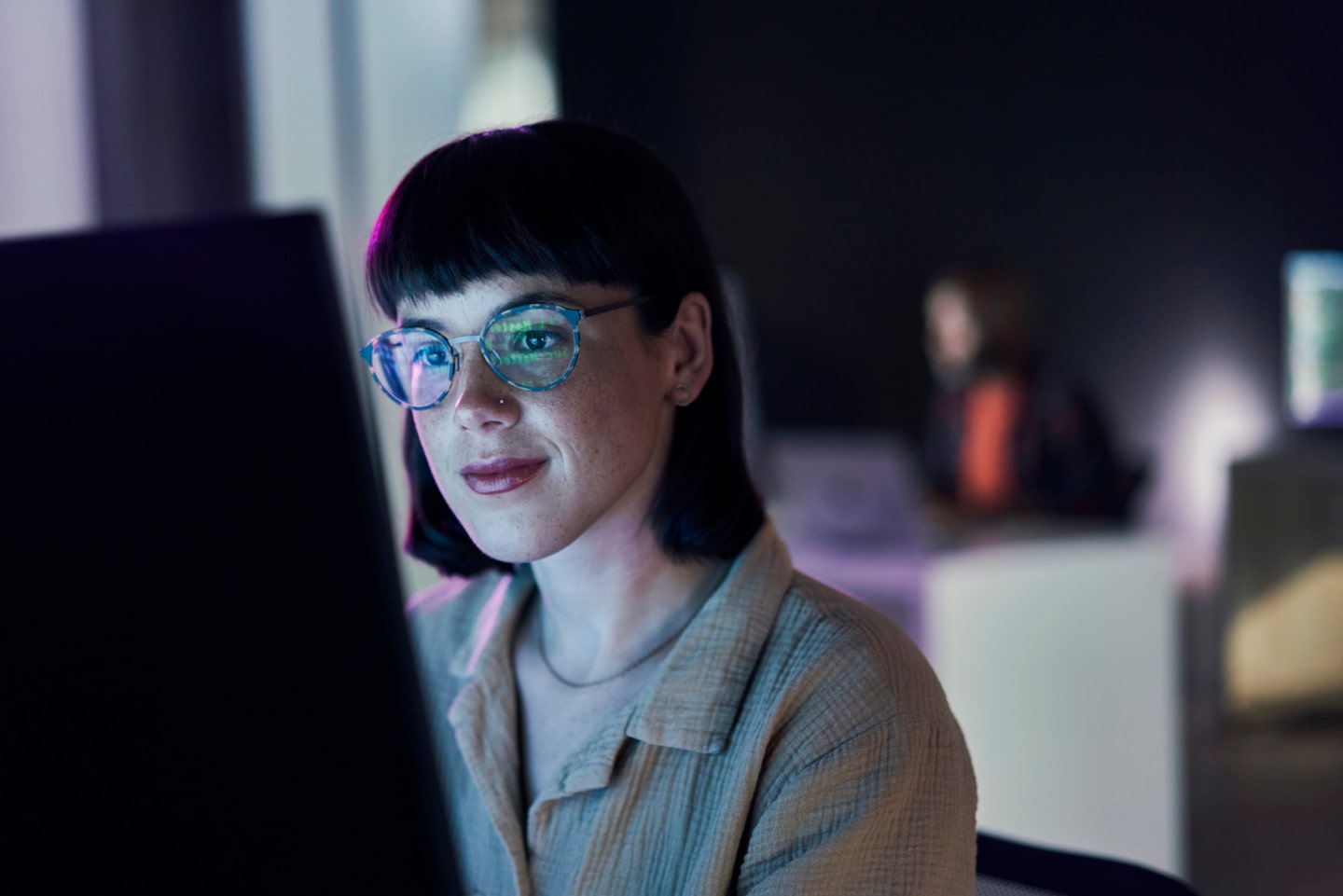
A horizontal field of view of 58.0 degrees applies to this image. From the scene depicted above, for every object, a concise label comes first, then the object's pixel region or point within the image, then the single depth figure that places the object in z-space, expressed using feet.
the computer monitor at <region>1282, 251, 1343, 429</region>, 17.24
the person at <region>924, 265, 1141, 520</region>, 13.33
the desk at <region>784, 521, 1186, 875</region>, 9.13
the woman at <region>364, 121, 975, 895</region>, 3.03
